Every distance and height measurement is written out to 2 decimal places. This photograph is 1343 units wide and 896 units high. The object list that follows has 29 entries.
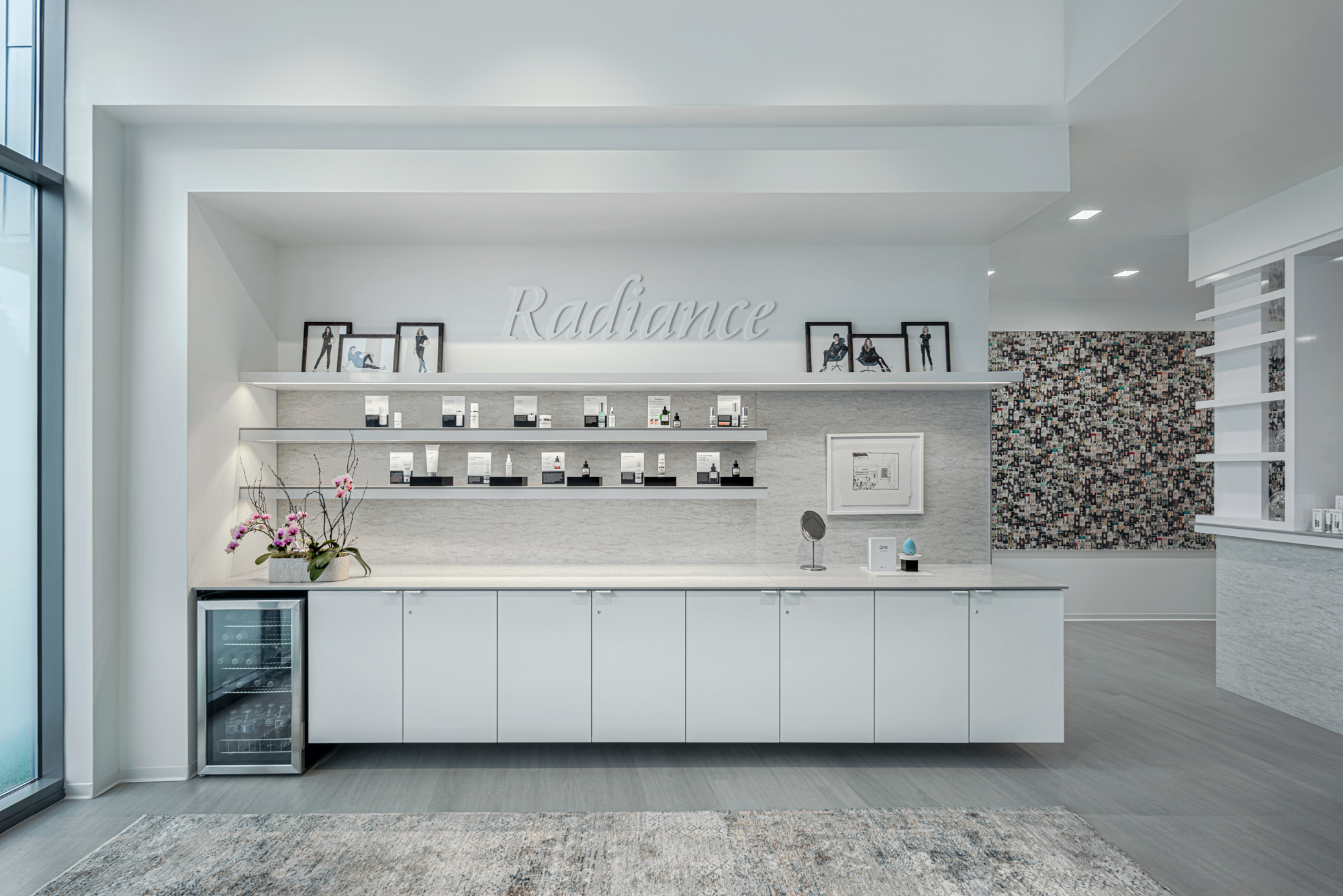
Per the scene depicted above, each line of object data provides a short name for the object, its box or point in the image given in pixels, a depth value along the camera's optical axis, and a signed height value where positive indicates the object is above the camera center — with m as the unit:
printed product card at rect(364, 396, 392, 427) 3.95 +0.19
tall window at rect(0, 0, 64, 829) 2.96 +0.18
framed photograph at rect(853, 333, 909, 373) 4.11 +0.57
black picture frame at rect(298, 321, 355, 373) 4.11 +0.72
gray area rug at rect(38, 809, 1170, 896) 2.48 -1.56
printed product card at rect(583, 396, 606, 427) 4.00 +0.21
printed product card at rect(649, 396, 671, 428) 4.00 +0.21
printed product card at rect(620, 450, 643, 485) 4.00 -0.12
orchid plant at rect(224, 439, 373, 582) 3.50 -0.45
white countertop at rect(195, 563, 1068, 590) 3.47 -0.68
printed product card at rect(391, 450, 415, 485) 3.99 -0.12
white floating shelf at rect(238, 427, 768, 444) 3.87 +0.07
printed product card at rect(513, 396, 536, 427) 3.98 +0.21
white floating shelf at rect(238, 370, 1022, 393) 3.75 +0.37
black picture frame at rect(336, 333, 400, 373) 4.09 +0.62
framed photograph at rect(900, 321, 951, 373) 4.17 +0.63
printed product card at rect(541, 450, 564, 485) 4.00 -0.13
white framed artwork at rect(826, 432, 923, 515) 4.19 -0.16
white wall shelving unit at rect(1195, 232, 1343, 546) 4.11 +0.41
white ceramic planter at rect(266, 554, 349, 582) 3.45 -0.62
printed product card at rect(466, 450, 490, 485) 3.97 -0.12
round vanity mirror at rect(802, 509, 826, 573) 3.94 -0.45
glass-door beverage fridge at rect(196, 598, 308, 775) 3.35 -1.17
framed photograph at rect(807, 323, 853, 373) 4.13 +0.60
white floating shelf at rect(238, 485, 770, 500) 3.89 -0.26
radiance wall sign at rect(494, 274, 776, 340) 4.14 +0.77
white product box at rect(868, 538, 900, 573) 3.85 -0.60
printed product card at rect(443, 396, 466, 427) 3.98 +0.21
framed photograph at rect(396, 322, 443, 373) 4.09 +0.59
